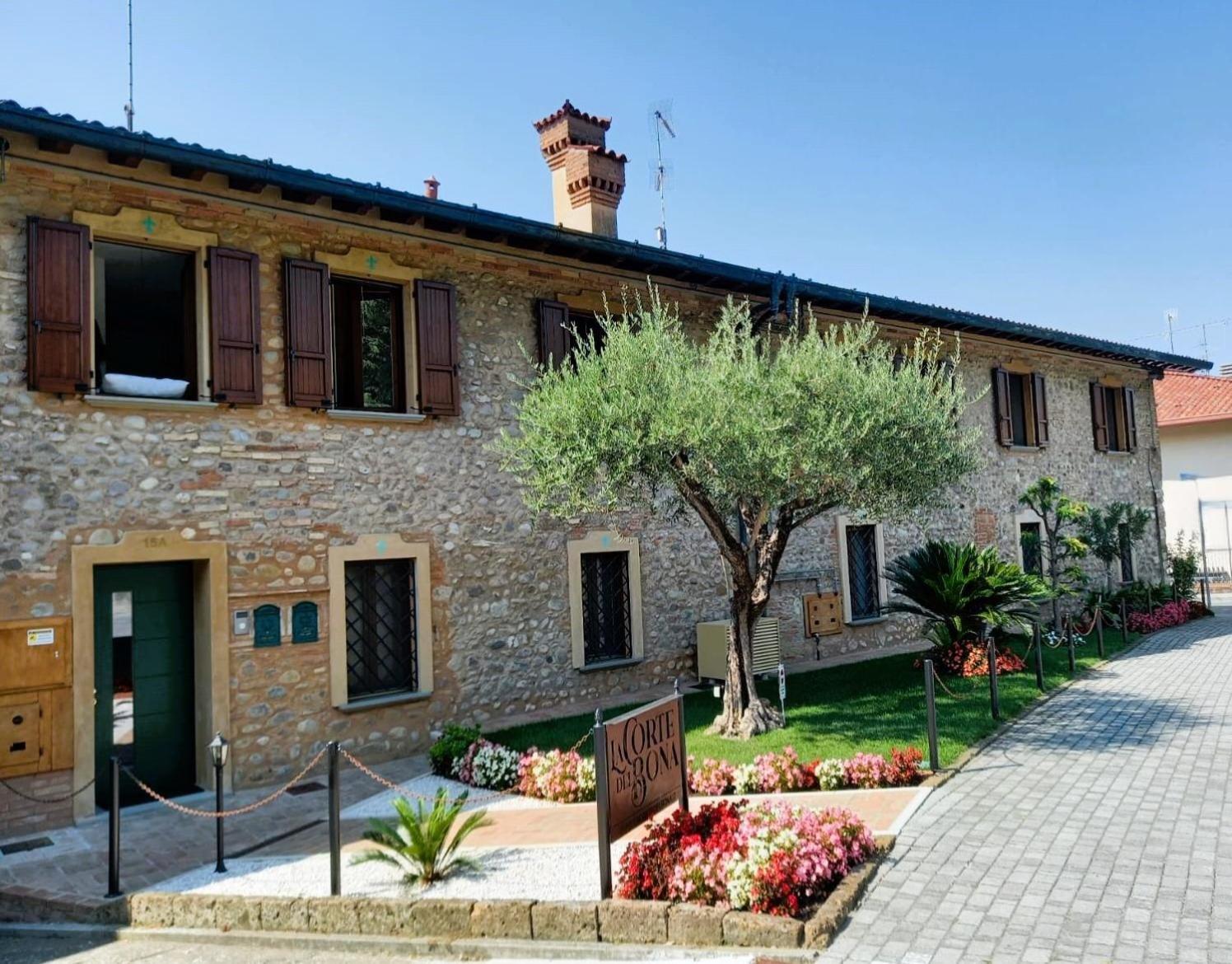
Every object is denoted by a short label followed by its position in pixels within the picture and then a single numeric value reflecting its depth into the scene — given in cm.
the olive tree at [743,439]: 849
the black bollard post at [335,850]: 591
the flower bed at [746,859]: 516
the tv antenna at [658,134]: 1644
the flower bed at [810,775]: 759
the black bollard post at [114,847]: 620
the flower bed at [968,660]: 1204
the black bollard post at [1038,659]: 1116
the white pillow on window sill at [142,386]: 839
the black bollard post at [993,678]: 945
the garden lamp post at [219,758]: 656
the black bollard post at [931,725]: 770
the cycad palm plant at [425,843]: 610
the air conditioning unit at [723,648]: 1221
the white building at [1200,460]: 2750
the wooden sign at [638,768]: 543
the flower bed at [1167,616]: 1727
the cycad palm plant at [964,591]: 1235
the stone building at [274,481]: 788
